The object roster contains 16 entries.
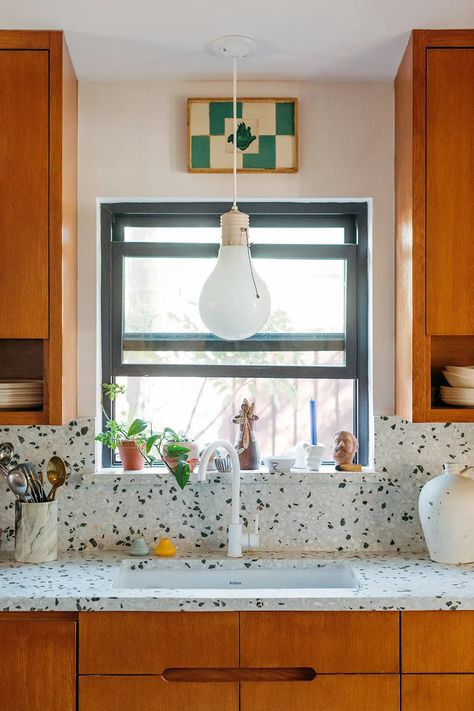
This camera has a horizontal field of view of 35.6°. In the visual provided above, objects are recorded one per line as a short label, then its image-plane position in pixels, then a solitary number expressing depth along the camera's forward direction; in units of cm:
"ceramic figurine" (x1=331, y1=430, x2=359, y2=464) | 272
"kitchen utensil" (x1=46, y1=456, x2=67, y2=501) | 258
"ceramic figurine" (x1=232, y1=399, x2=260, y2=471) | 274
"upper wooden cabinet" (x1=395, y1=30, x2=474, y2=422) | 246
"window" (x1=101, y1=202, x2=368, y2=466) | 289
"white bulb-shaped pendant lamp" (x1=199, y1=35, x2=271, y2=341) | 236
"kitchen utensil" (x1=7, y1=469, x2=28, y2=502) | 250
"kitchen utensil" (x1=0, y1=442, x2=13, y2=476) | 262
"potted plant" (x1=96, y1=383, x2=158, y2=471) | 272
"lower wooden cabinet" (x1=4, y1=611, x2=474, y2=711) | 212
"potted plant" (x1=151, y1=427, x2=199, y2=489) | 254
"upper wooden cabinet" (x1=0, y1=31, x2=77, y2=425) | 247
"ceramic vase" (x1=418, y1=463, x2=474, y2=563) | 244
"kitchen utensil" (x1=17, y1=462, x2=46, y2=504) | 253
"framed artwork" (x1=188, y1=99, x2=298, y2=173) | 273
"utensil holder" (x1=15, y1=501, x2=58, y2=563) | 249
